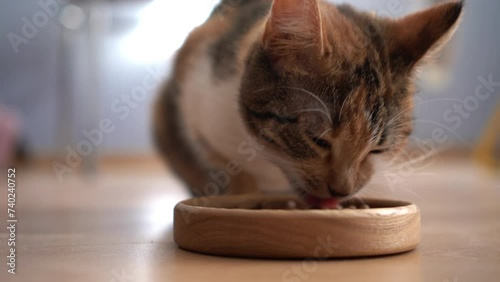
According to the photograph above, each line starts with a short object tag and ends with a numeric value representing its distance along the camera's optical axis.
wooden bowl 0.49
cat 0.55
